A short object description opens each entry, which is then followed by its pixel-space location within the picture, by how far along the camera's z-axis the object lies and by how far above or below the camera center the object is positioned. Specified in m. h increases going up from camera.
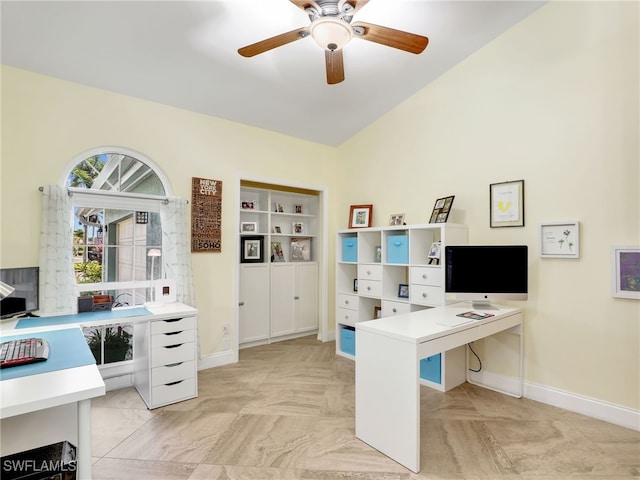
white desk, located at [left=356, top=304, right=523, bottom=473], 1.92 -0.79
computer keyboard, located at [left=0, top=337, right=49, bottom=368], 1.47 -0.50
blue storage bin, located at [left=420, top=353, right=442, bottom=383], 3.01 -1.14
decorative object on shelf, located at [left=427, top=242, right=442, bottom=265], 3.14 -0.09
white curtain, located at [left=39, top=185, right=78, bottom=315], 2.57 -0.07
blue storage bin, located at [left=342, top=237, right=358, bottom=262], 3.93 -0.06
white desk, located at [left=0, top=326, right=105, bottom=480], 1.16 -0.59
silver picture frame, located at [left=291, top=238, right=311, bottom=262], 4.71 -0.07
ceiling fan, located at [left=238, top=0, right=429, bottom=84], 1.87 +1.26
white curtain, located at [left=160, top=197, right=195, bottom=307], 3.18 -0.03
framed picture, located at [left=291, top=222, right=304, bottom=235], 4.74 +0.23
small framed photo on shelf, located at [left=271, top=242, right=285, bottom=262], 4.51 -0.11
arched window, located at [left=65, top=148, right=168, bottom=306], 2.87 +0.19
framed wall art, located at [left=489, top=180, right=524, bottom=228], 2.88 +0.35
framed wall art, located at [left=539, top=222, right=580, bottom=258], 2.58 +0.04
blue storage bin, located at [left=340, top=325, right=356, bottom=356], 3.79 -1.10
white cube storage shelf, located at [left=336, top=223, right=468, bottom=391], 3.05 -0.35
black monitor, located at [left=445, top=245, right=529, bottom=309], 2.73 -0.24
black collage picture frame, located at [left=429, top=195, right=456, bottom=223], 3.21 +0.34
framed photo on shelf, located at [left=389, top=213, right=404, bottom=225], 3.75 +0.29
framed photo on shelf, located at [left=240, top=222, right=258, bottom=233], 4.27 +0.22
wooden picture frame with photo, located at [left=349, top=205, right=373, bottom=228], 4.08 +0.35
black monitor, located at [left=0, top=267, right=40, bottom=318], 2.25 -0.33
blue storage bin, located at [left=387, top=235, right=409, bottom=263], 3.35 -0.05
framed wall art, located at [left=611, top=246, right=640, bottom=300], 2.33 -0.19
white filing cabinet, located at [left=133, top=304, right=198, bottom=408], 2.62 -0.91
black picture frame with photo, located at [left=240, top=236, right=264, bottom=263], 4.21 -0.06
